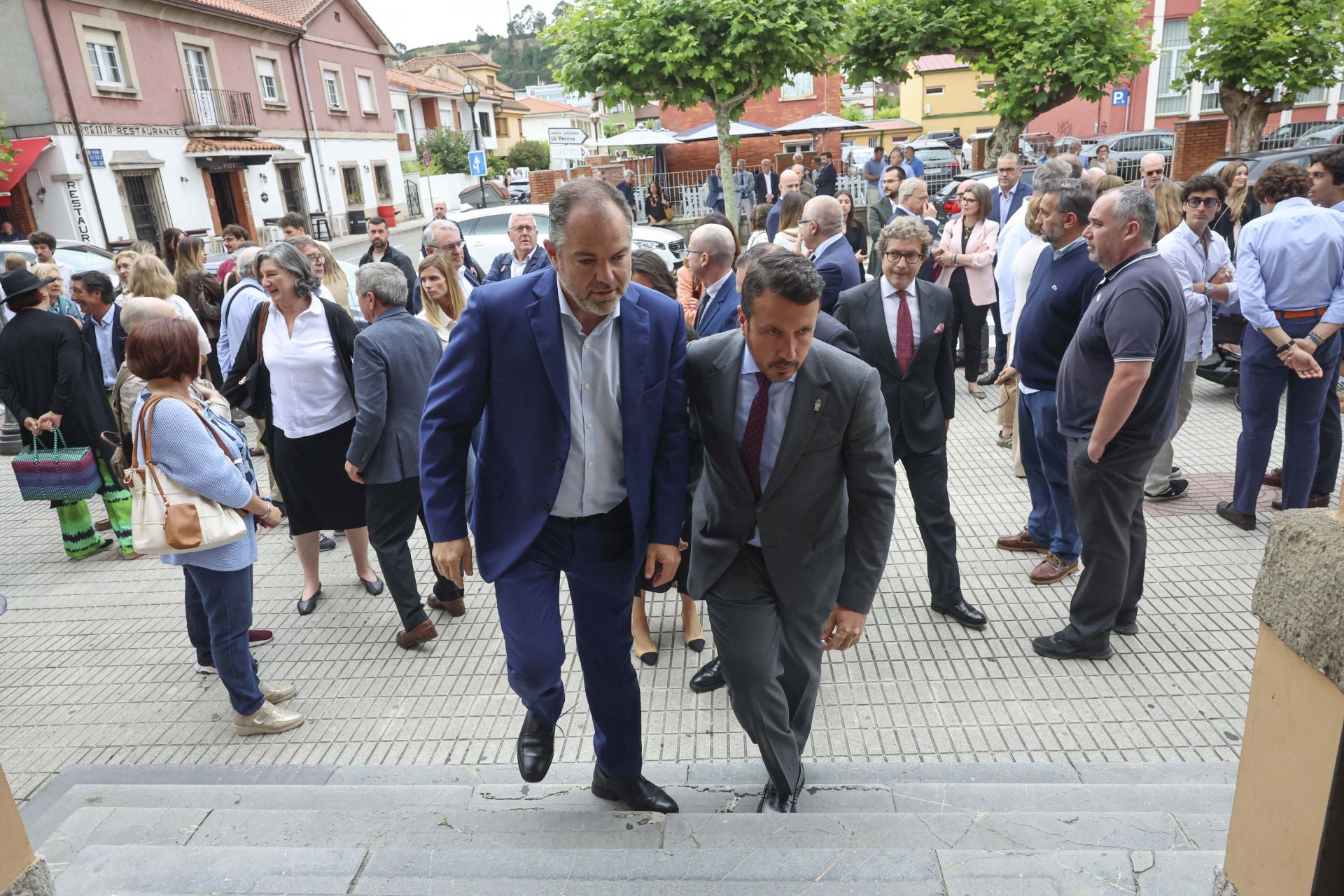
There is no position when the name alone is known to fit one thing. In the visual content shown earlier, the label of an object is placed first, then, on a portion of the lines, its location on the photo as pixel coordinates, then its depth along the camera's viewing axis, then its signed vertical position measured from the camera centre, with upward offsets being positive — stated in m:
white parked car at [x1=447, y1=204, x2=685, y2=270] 14.54 -1.04
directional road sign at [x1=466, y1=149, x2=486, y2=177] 23.98 +0.35
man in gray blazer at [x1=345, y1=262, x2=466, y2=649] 4.42 -1.12
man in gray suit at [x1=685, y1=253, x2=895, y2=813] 2.77 -1.08
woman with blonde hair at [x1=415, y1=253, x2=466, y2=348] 5.52 -0.69
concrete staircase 2.40 -2.01
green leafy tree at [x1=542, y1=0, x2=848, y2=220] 14.97 +1.84
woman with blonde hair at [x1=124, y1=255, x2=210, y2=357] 6.08 -0.51
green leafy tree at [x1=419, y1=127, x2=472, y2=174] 48.38 +1.37
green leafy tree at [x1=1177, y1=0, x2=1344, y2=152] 19.59 +1.48
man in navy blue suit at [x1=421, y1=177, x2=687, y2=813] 2.72 -0.85
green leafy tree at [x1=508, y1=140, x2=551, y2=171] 53.59 +0.93
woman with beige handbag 3.58 -1.12
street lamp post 24.25 +2.08
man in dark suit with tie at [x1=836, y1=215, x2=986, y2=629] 4.32 -0.96
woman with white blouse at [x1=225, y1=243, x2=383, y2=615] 4.71 -1.01
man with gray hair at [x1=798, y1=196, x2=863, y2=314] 5.07 -0.54
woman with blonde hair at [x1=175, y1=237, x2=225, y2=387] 6.93 -0.72
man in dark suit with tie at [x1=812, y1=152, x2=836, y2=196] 19.09 -0.61
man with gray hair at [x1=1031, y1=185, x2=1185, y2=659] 3.68 -1.11
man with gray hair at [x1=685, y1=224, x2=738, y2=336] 4.38 -0.58
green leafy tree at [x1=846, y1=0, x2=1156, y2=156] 16.95 +1.74
